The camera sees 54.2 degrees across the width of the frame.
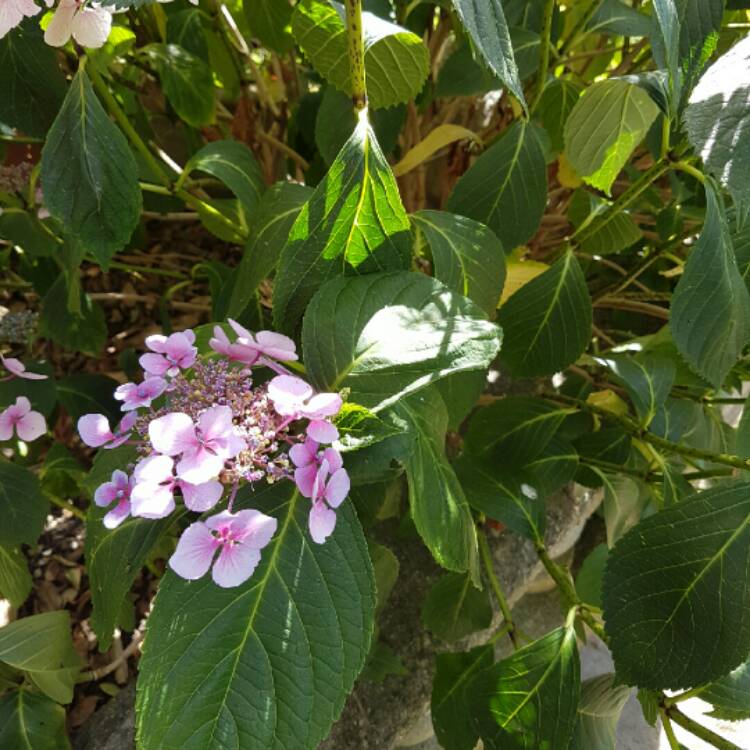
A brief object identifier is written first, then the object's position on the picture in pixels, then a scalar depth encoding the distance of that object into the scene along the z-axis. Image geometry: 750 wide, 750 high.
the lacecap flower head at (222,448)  0.43
